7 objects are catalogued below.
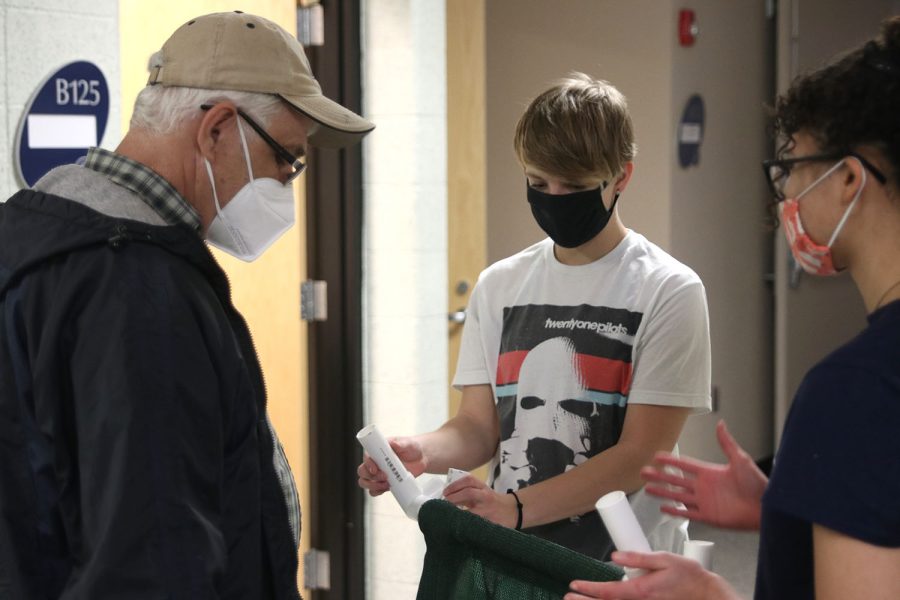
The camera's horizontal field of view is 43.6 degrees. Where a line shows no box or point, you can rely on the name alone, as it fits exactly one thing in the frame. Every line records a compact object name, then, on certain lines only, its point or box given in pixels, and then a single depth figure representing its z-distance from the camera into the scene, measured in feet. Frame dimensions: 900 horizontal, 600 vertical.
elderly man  3.92
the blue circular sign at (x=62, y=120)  7.48
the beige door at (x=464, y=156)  11.93
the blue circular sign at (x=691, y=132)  15.65
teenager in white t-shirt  5.83
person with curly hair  3.36
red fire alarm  15.35
